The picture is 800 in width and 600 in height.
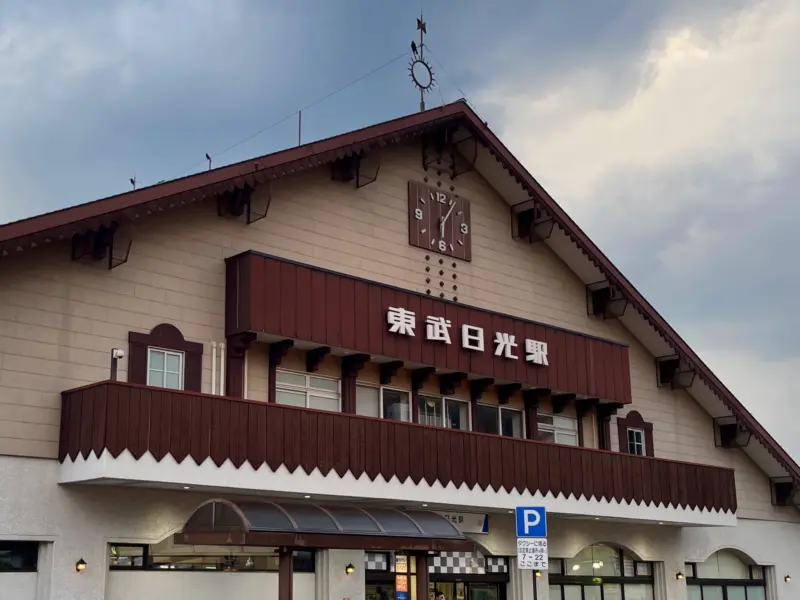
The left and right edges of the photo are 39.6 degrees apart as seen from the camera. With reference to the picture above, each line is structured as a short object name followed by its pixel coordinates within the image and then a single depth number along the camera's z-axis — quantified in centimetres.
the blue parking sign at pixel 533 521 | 1716
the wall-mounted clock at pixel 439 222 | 2592
